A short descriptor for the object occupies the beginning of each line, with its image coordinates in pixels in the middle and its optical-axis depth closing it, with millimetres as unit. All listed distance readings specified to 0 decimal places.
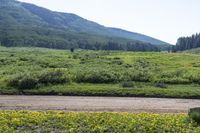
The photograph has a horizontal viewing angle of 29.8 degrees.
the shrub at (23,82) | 39450
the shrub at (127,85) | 41750
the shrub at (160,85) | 42875
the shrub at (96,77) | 44906
